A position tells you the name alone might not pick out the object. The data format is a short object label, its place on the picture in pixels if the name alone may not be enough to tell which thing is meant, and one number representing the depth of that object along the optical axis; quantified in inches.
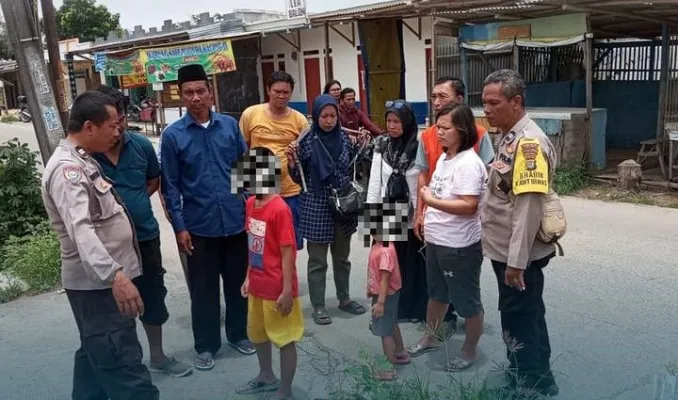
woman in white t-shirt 124.3
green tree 1444.4
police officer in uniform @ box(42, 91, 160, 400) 97.5
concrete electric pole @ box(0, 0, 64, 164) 207.3
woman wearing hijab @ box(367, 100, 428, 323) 148.0
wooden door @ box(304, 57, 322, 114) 683.4
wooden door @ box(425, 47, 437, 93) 535.1
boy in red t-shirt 120.1
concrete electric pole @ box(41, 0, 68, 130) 228.1
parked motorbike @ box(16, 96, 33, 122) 1084.5
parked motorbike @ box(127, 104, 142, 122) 892.9
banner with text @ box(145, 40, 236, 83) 628.7
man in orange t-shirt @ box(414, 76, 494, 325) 140.8
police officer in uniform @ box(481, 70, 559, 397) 107.0
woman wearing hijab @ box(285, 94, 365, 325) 161.3
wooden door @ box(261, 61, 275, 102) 758.5
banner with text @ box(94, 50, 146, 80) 698.2
